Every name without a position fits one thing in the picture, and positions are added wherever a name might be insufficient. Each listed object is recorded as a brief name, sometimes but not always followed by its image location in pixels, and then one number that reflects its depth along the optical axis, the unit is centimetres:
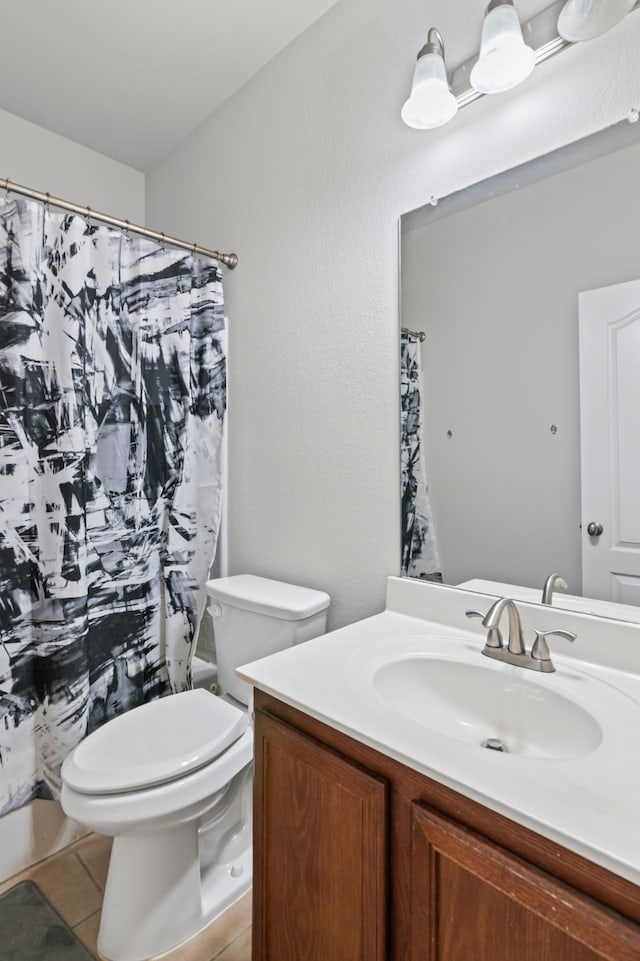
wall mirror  100
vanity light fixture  96
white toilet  112
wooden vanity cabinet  56
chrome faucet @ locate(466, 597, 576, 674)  96
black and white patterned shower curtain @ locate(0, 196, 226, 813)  143
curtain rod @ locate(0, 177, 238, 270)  141
